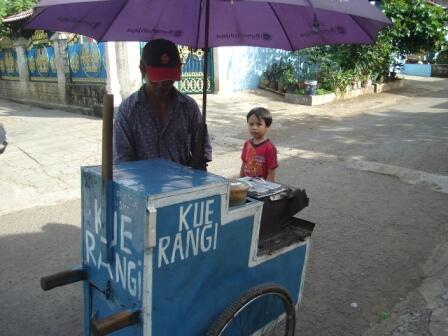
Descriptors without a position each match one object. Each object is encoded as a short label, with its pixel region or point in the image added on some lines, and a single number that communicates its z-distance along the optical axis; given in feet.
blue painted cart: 5.39
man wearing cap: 7.97
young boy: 11.16
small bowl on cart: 6.40
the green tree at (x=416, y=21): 46.83
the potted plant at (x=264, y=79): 46.32
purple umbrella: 8.43
